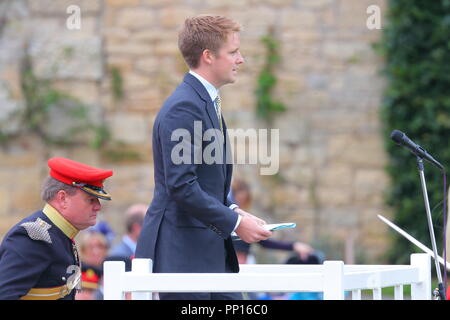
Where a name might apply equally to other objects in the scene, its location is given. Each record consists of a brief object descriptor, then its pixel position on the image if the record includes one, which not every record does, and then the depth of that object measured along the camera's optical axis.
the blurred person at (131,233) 13.23
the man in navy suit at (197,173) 6.62
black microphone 6.70
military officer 6.52
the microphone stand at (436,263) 6.34
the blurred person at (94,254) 13.13
